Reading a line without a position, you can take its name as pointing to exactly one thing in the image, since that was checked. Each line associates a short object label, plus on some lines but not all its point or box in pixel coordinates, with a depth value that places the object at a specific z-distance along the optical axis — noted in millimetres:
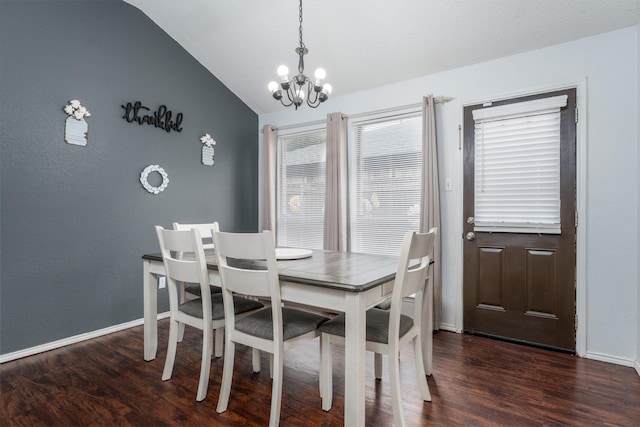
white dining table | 1520
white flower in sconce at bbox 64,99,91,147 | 2783
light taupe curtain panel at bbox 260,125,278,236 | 4242
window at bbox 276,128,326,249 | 4070
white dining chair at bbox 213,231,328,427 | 1674
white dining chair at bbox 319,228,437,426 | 1651
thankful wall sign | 3227
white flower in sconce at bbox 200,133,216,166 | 3914
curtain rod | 3154
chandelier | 2236
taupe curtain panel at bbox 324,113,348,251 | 3678
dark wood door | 2652
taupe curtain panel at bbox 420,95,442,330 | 3111
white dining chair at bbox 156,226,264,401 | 1968
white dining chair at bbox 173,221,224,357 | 2584
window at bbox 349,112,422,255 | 3416
